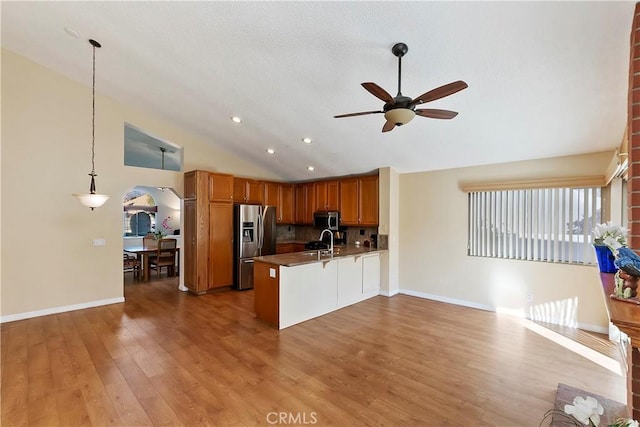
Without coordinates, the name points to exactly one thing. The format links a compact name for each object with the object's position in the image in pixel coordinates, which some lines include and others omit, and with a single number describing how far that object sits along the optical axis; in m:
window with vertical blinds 3.74
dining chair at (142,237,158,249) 6.86
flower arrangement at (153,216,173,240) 8.98
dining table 6.38
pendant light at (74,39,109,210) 3.29
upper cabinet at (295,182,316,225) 6.76
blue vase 1.97
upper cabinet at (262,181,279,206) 6.63
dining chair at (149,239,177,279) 6.43
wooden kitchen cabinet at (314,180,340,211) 6.22
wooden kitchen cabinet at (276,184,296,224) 6.93
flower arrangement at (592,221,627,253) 1.63
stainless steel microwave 6.09
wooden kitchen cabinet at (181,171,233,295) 5.28
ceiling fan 2.12
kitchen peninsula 3.76
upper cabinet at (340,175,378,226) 5.60
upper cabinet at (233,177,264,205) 6.07
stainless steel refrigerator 5.64
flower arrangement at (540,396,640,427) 1.00
